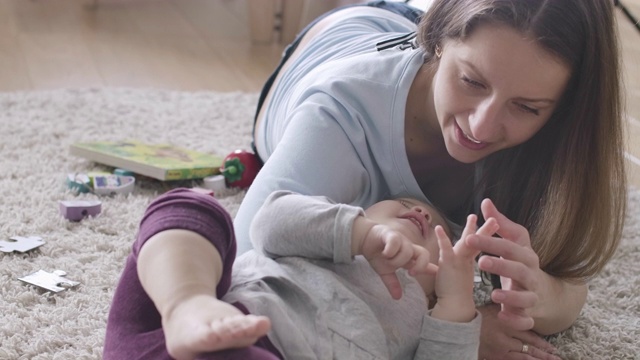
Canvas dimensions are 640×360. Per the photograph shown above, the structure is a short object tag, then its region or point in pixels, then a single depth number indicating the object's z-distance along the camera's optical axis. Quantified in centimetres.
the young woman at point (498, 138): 93
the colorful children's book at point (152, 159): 155
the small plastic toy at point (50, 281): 112
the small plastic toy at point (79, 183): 150
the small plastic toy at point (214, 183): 158
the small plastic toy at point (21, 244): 123
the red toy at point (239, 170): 159
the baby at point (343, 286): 78
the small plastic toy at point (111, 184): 150
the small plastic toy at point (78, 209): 136
